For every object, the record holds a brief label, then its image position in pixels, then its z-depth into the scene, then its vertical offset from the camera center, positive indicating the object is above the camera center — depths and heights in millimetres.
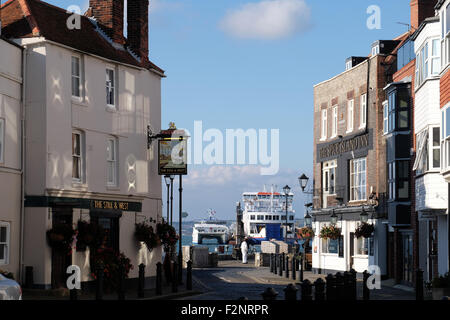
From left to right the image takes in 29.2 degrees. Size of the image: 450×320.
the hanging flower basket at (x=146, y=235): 35019 -1337
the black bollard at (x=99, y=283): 25102 -2369
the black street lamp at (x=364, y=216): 42625 -665
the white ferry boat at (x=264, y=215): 153375 -2313
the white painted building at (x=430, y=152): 31906 +1945
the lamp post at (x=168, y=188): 48888 +811
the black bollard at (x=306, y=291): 18183 -1888
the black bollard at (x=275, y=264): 47531 -3394
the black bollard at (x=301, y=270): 39403 -3116
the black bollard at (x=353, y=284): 25264 -2404
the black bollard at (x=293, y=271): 41475 -3300
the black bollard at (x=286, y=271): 43219 -3447
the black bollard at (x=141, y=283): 28703 -2699
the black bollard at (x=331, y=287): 23219 -2312
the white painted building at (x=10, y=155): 28438 +1578
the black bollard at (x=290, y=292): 17422 -1817
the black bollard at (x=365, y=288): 26547 -2624
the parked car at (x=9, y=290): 18422 -1907
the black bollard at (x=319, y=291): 19875 -2050
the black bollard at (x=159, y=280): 29617 -2734
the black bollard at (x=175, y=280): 31547 -2855
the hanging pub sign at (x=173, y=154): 35344 +1989
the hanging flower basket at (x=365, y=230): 42781 -1361
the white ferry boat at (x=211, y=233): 189625 -6762
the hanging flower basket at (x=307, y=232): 50500 -1736
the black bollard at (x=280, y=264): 45075 -3255
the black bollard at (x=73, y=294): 23070 -2463
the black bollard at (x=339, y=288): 23311 -2341
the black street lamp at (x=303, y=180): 44594 +1160
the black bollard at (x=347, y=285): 24109 -2352
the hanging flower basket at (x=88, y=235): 30453 -1174
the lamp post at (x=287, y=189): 49891 +775
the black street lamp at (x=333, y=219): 47219 -903
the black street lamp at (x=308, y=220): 50150 -1025
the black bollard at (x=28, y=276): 29016 -2493
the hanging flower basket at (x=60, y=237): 29203 -1185
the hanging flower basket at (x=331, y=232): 47250 -1625
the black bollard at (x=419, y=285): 24167 -2305
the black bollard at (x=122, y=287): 26562 -2631
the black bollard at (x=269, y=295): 16750 -1798
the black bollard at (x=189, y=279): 33000 -2971
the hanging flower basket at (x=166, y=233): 36656 -1313
